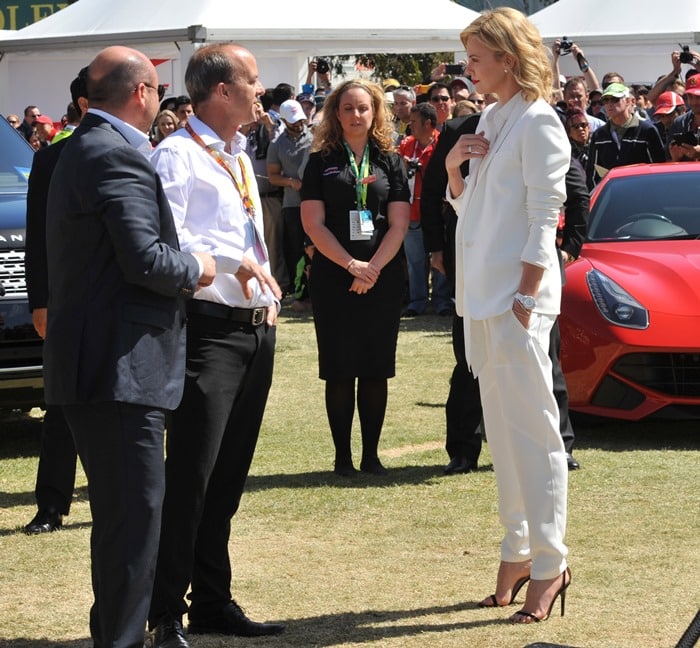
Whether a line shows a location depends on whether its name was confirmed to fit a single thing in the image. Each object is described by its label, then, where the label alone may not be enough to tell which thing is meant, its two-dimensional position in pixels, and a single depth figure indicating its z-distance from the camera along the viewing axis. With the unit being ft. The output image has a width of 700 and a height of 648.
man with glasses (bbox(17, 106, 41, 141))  73.54
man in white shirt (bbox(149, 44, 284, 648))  15.20
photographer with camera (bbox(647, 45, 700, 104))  56.57
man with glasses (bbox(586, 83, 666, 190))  43.06
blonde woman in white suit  15.93
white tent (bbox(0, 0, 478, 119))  59.26
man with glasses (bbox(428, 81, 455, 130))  49.67
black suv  25.53
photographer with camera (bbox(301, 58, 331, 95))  68.28
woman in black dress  25.31
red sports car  26.86
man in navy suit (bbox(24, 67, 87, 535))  20.42
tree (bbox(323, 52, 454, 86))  140.50
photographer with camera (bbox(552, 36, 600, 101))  62.39
